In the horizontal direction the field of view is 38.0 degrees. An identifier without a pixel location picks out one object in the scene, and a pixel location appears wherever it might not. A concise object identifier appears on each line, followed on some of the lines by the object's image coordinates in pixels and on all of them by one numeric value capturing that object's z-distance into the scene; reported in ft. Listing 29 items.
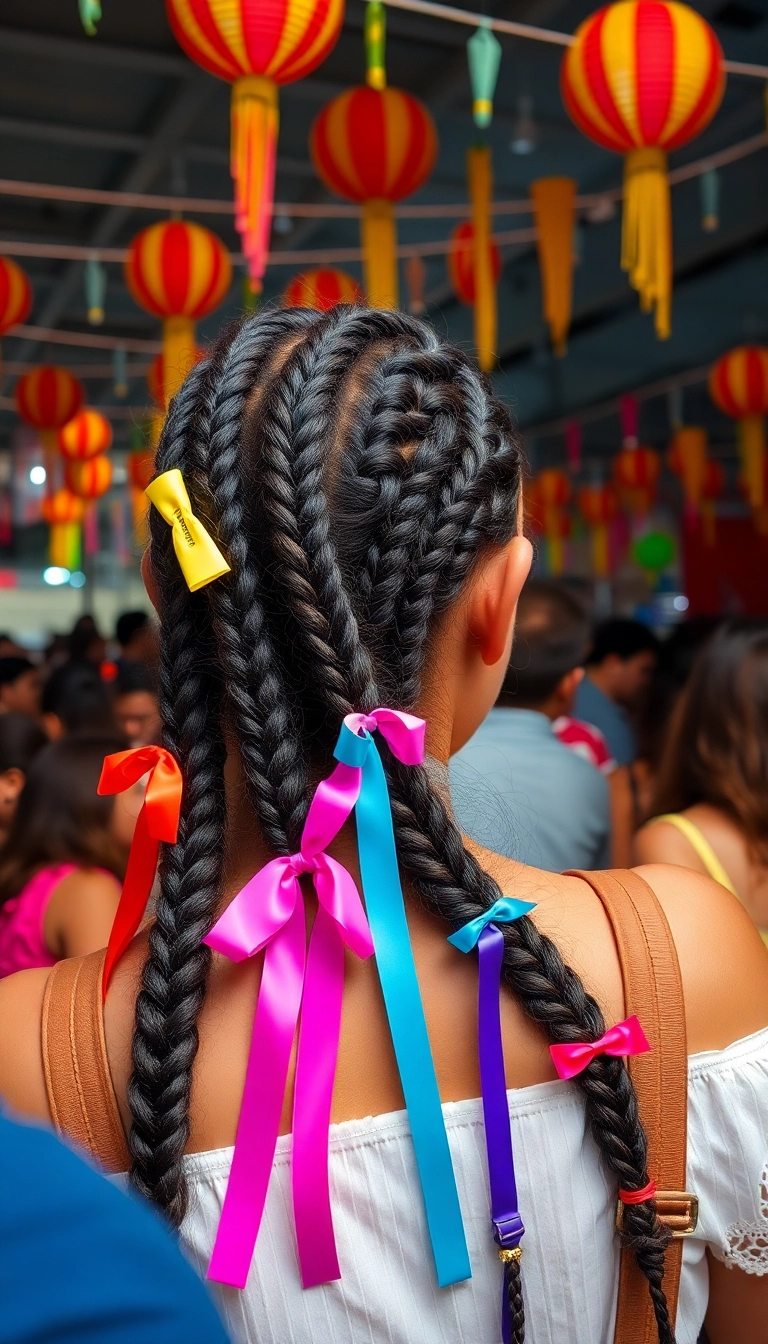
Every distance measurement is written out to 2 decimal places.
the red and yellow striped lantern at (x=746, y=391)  16.01
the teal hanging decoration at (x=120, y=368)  19.15
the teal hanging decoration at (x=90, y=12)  6.36
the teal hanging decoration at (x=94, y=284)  13.84
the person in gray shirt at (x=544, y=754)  5.63
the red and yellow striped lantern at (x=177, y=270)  11.47
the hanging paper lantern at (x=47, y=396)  16.14
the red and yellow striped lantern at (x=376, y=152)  9.49
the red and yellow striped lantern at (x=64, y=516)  23.25
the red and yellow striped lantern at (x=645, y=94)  7.92
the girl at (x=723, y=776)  4.75
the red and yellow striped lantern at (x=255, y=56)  6.82
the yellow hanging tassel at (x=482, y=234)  10.11
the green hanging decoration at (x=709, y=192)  12.22
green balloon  34.76
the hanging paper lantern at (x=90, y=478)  20.49
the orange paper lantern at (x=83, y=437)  19.36
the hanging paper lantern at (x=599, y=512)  29.76
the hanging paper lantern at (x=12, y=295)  11.95
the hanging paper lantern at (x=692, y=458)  20.85
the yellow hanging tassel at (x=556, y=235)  10.28
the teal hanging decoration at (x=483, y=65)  8.18
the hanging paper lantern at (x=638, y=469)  24.28
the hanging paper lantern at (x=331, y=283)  13.21
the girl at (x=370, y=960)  2.04
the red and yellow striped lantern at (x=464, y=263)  13.92
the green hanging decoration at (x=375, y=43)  7.81
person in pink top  5.87
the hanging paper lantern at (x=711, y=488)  26.25
